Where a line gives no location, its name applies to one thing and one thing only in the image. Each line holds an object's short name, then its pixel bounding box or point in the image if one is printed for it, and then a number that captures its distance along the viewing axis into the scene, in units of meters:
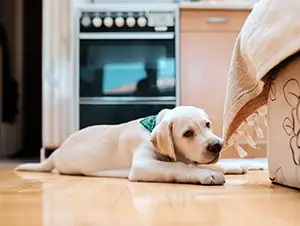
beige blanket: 1.09
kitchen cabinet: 2.92
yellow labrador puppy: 1.51
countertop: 2.89
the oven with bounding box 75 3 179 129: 2.84
